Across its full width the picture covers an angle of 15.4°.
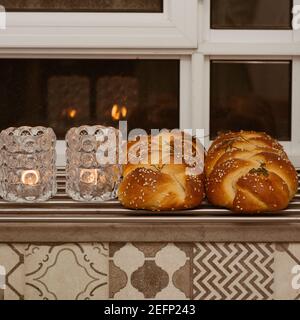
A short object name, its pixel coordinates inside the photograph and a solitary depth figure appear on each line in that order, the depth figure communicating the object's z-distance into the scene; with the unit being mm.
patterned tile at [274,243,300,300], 1537
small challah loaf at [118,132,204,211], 1605
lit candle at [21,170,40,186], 1688
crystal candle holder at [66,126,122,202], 1697
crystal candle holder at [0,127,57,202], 1688
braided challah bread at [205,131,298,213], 1587
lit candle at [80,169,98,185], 1697
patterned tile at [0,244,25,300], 1534
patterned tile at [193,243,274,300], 1537
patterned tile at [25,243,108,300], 1536
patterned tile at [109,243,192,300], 1536
